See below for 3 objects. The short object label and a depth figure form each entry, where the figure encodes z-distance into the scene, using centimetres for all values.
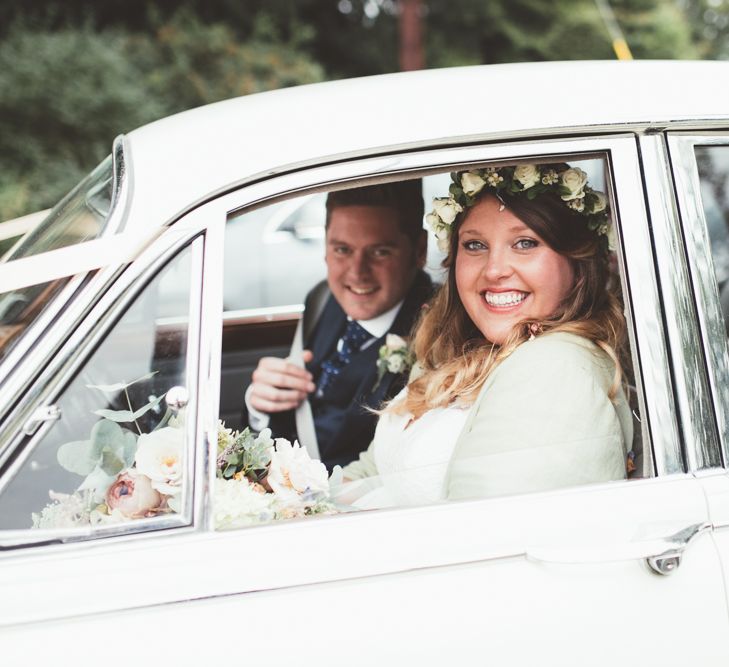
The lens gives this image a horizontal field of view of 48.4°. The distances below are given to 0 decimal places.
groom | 271
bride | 174
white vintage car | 141
